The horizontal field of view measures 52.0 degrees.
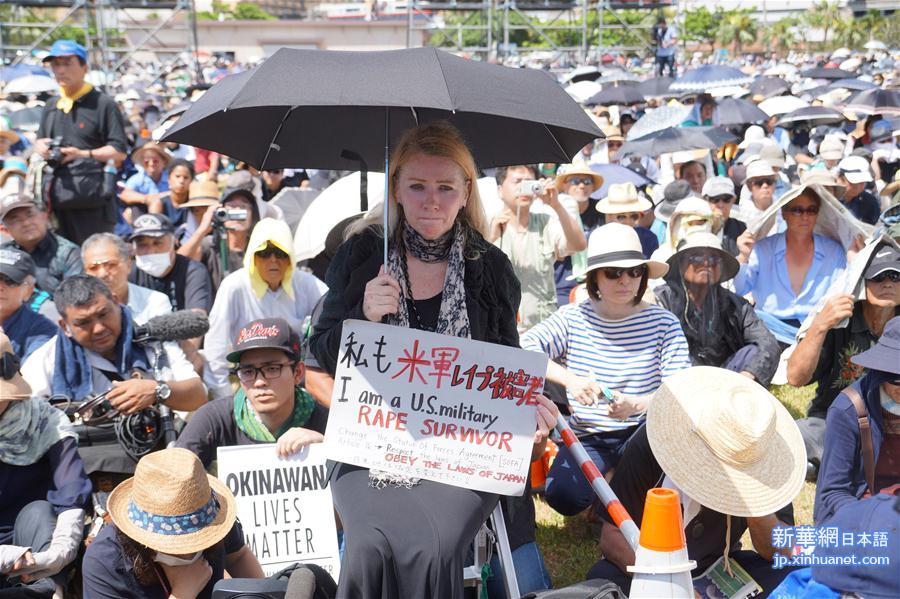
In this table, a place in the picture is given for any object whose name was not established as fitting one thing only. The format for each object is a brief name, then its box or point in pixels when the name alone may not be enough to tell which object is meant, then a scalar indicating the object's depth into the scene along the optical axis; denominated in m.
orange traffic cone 2.38
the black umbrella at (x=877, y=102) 13.80
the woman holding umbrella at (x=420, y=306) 2.63
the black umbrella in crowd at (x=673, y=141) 10.16
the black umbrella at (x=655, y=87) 18.31
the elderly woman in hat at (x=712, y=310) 5.62
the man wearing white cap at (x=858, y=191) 8.99
